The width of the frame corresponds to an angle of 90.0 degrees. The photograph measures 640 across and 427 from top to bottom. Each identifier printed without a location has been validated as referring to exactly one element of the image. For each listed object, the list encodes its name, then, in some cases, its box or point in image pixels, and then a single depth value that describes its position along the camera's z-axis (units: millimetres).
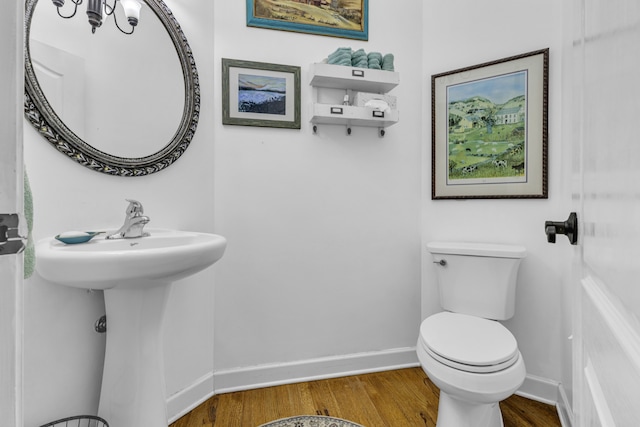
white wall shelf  1681
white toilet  1071
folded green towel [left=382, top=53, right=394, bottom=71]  1755
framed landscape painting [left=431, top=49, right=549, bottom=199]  1624
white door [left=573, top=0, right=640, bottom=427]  298
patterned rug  1439
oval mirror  1113
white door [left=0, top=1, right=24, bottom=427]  312
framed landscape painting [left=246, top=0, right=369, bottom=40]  1736
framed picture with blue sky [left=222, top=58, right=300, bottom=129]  1694
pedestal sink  959
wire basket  1089
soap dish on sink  1055
